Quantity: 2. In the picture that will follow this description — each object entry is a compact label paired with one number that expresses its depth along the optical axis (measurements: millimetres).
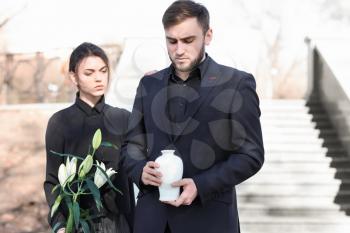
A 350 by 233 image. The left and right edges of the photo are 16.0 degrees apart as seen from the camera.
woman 5875
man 4502
